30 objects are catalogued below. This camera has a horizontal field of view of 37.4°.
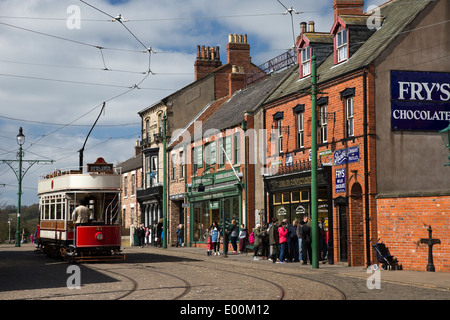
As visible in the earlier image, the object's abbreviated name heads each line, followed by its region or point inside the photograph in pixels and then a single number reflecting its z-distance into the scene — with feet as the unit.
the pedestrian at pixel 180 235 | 130.82
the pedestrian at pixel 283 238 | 81.46
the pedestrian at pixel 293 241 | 83.59
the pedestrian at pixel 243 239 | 102.78
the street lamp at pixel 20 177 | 141.18
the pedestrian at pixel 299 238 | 80.94
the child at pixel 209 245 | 100.89
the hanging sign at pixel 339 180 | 79.66
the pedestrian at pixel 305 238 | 77.25
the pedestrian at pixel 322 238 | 80.28
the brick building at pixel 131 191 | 167.56
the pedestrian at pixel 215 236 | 100.99
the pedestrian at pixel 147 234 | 143.20
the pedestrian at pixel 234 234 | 103.24
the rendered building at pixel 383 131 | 74.18
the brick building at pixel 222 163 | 107.04
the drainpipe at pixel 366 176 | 74.18
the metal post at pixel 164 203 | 120.47
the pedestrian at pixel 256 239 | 87.45
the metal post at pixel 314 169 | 70.23
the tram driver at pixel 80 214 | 77.05
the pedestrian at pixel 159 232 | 133.80
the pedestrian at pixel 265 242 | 88.77
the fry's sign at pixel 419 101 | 77.20
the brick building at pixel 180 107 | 145.18
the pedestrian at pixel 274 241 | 81.97
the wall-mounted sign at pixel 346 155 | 77.30
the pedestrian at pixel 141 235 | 136.67
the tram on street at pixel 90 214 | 77.66
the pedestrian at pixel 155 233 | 138.41
